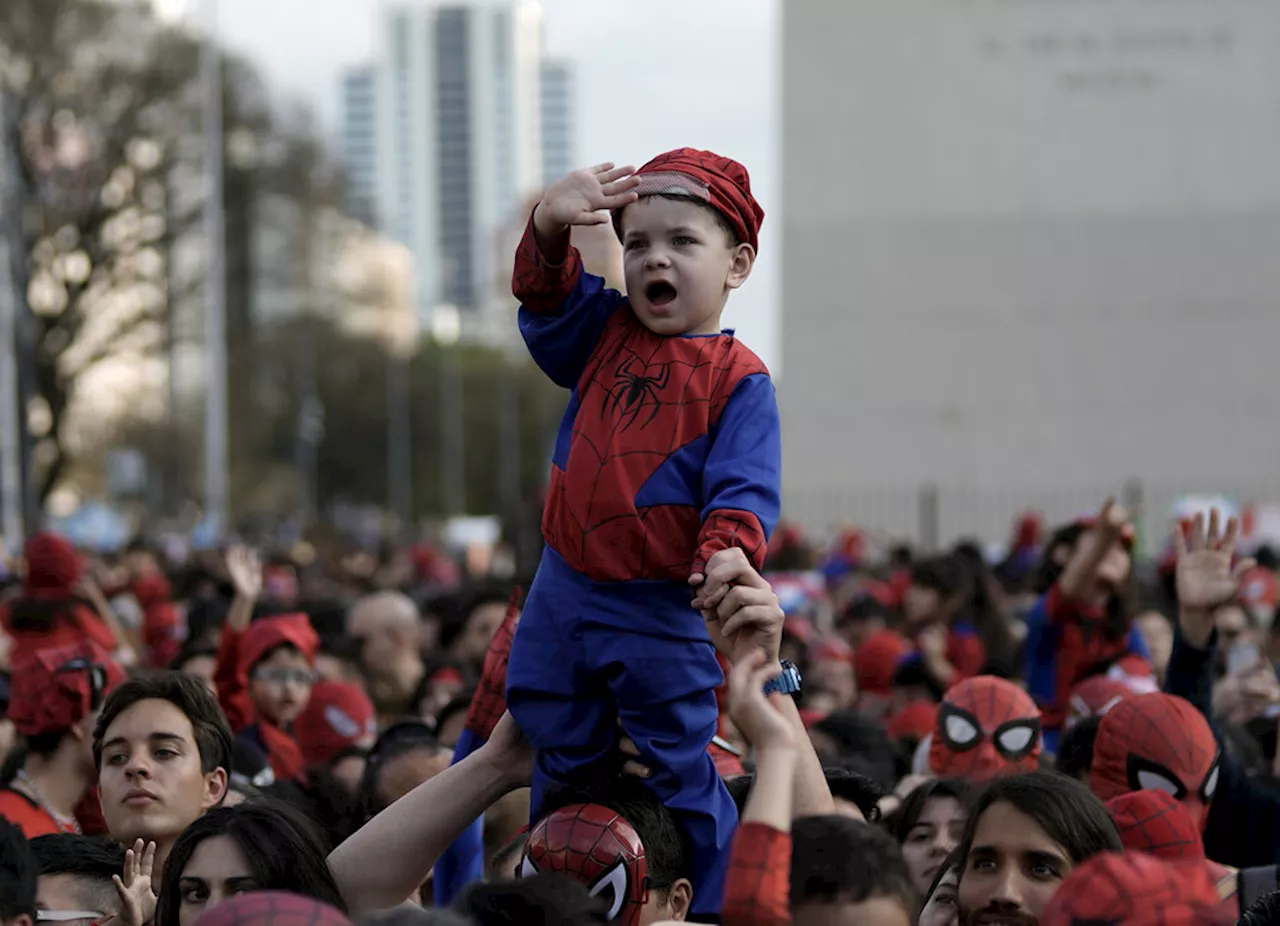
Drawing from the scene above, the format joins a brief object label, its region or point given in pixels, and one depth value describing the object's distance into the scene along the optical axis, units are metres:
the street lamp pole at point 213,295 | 35.41
